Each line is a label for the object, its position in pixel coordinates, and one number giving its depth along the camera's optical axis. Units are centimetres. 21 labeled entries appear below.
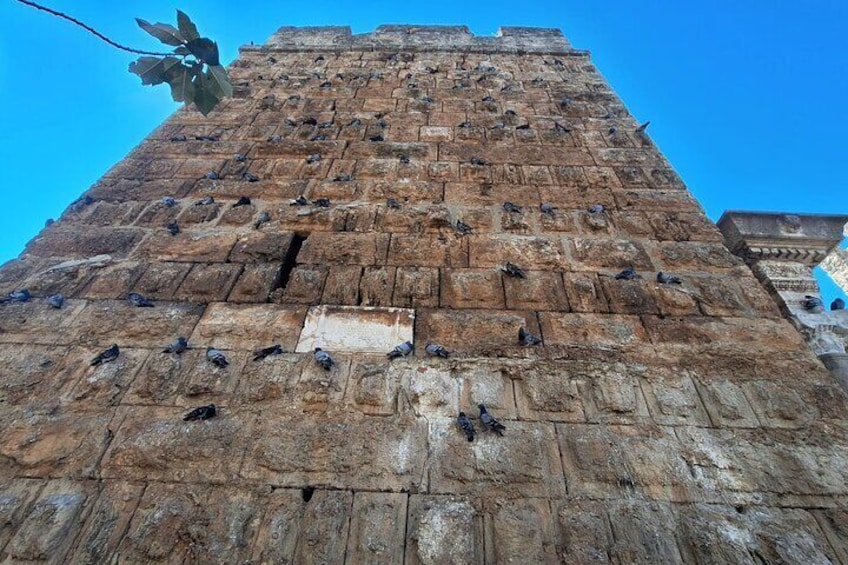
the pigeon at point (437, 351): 259
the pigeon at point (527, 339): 266
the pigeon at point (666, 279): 308
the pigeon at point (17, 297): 290
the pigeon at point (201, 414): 230
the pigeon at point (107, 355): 256
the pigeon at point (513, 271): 309
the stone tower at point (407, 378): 195
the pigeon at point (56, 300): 287
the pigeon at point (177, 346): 262
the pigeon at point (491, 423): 227
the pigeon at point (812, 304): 320
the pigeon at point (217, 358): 255
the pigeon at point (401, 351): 259
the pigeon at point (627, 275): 309
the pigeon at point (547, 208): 365
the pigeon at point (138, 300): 288
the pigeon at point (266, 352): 259
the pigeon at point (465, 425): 224
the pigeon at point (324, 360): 253
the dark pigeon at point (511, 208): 366
